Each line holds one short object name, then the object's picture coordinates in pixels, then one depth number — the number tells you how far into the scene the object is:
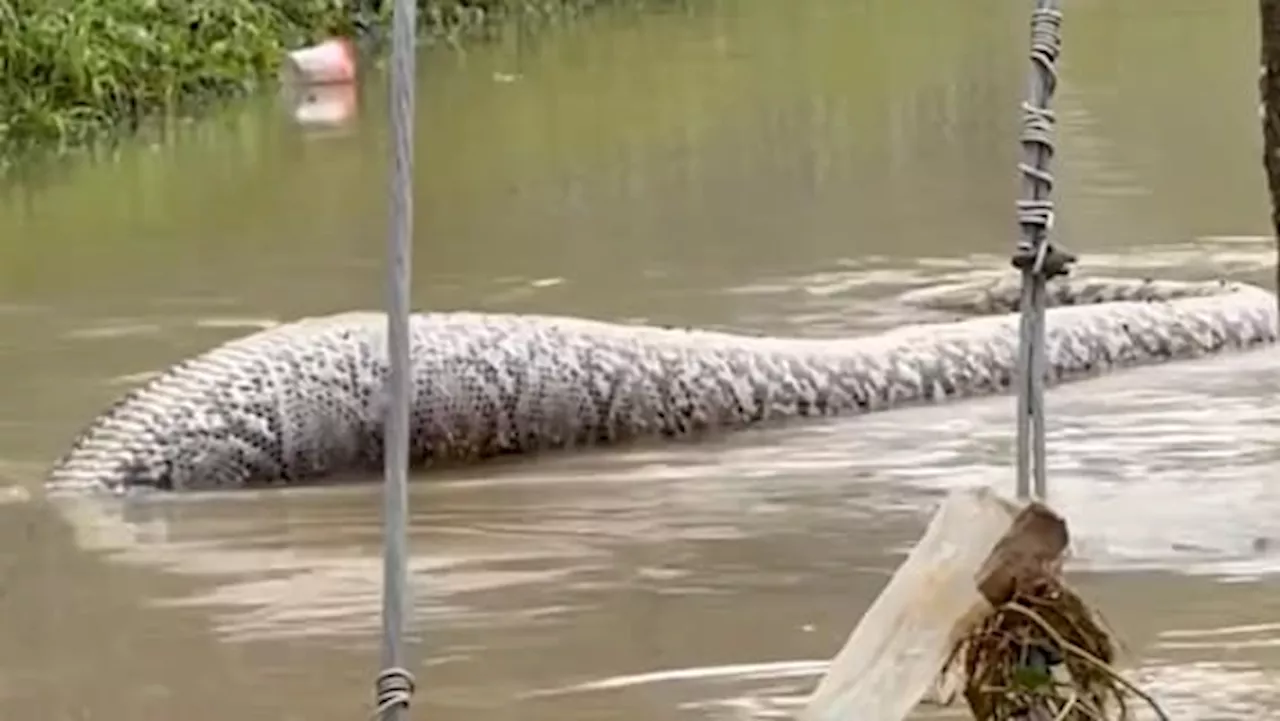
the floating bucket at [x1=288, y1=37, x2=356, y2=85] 29.08
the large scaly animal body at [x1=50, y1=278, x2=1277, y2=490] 11.83
